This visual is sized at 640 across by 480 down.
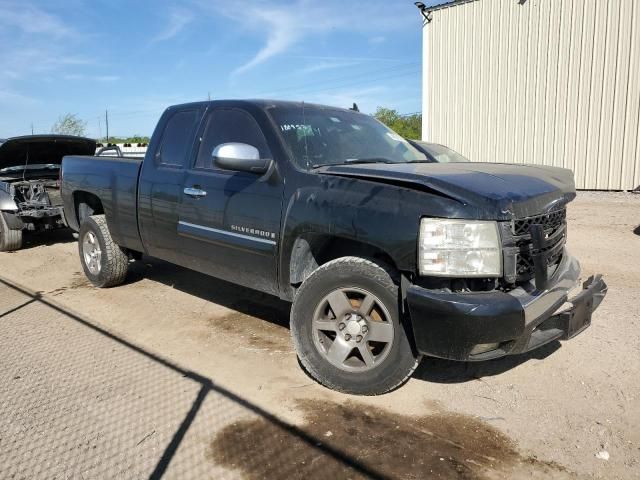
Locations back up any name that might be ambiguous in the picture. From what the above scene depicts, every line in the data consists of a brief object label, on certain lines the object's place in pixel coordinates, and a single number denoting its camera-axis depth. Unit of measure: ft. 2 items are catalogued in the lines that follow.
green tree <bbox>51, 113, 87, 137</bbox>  143.95
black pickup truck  9.21
